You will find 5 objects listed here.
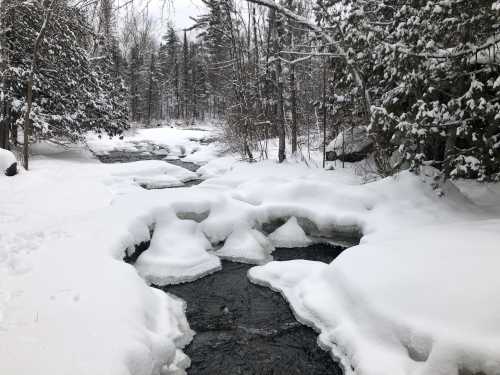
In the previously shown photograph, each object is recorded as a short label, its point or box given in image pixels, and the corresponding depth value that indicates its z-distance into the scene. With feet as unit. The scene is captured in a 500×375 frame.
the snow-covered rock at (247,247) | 21.75
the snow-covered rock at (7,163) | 32.32
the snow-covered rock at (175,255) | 19.25
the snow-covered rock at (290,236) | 23.84
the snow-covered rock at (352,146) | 37.22
